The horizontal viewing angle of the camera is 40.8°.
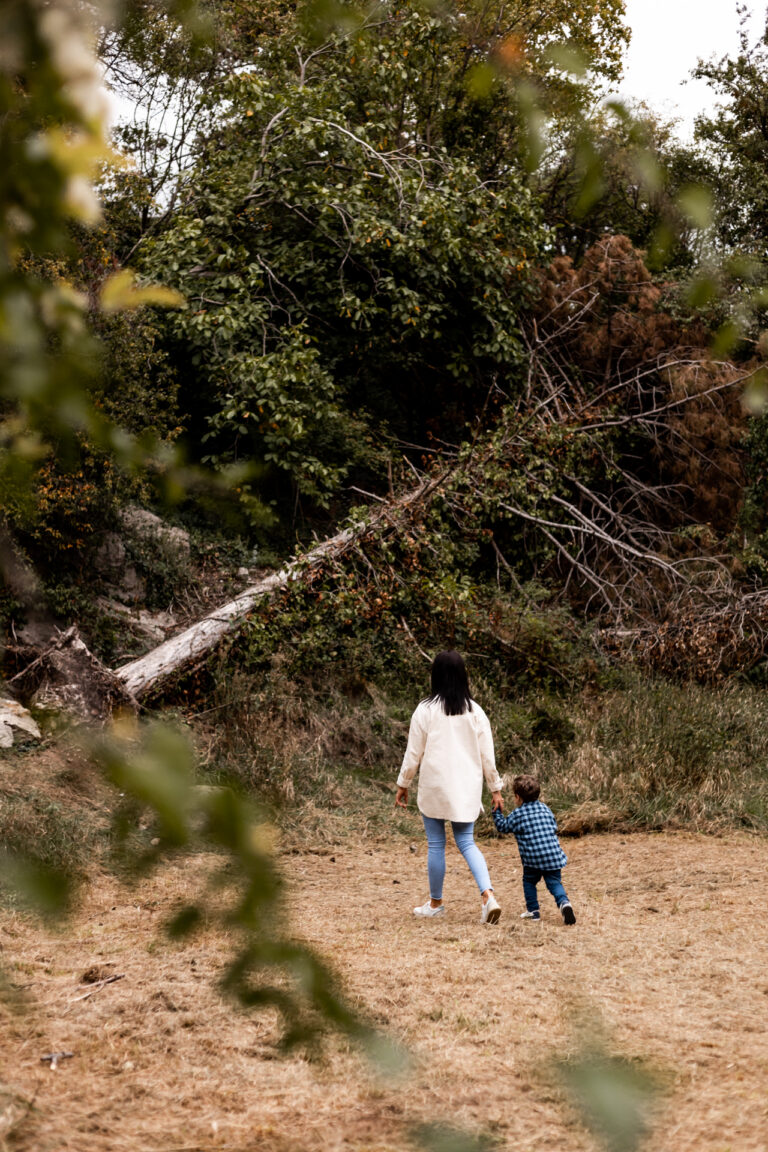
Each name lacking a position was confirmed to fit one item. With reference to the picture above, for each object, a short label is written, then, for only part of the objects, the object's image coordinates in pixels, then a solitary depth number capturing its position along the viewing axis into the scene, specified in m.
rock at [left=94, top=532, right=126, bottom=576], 10.98
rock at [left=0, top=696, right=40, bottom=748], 8.35
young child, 5.54
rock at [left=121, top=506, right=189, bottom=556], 11.26
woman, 5.62
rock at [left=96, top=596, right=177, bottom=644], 10.66
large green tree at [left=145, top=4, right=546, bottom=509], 11.48
